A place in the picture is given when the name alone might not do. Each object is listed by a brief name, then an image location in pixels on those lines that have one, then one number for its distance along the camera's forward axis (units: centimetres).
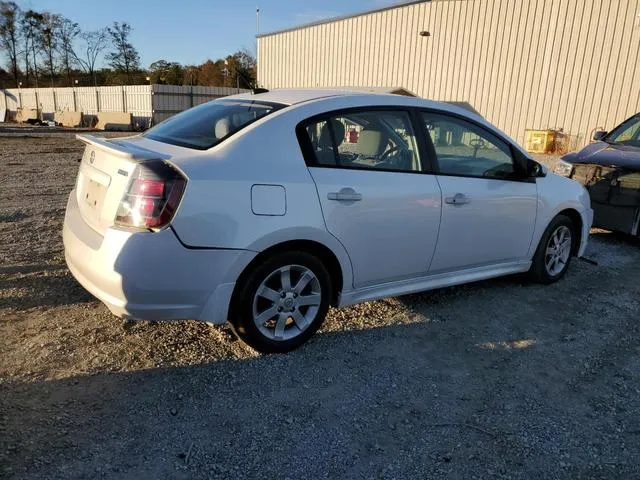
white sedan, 286
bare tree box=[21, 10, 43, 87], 5953
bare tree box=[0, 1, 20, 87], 5794
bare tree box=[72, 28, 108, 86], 6388
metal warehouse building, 1614
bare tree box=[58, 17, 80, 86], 6241
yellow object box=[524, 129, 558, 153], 1738
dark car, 614
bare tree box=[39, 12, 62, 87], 6047
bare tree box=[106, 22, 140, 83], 6266
